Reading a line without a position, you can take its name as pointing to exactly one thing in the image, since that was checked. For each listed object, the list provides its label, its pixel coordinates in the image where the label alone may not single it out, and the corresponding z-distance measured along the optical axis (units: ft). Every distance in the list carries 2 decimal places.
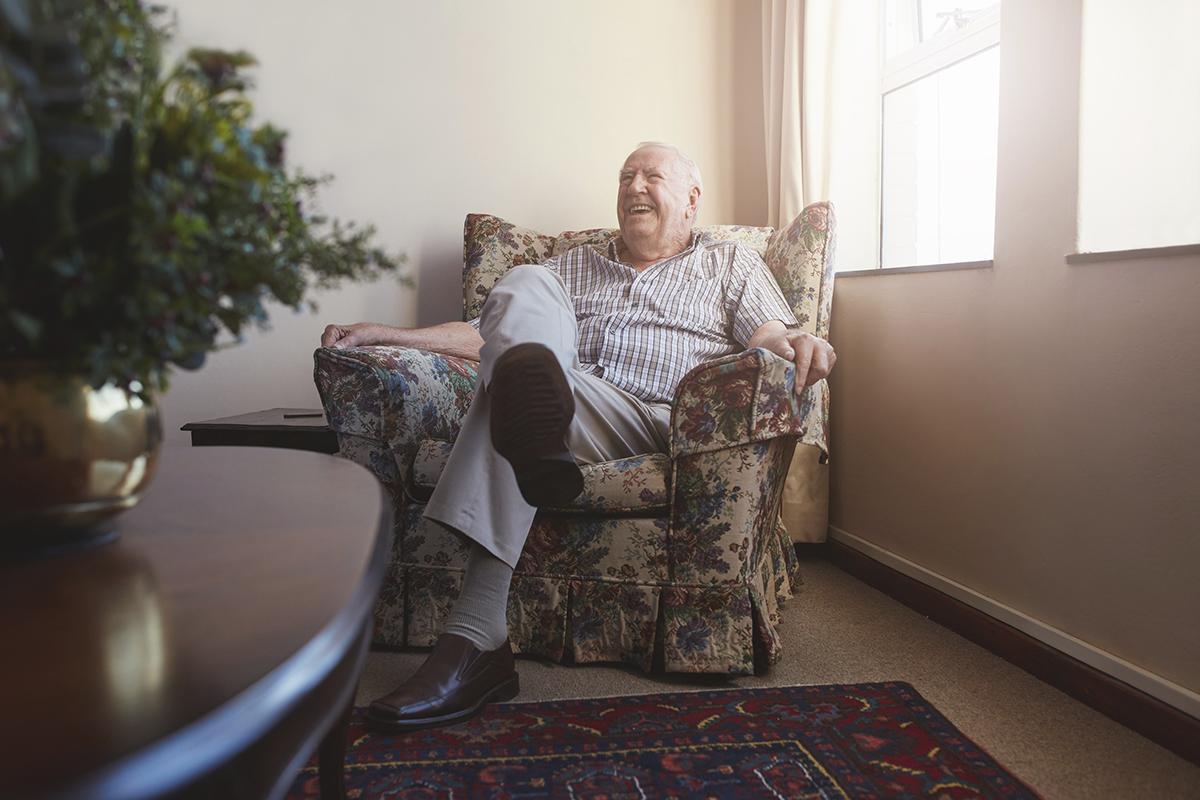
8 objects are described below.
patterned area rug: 4.35
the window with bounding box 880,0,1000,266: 7.45
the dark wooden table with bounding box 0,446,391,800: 1.24
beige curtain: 8.80
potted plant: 1.69
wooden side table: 6.98
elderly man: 4.95
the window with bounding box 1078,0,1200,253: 5.50
